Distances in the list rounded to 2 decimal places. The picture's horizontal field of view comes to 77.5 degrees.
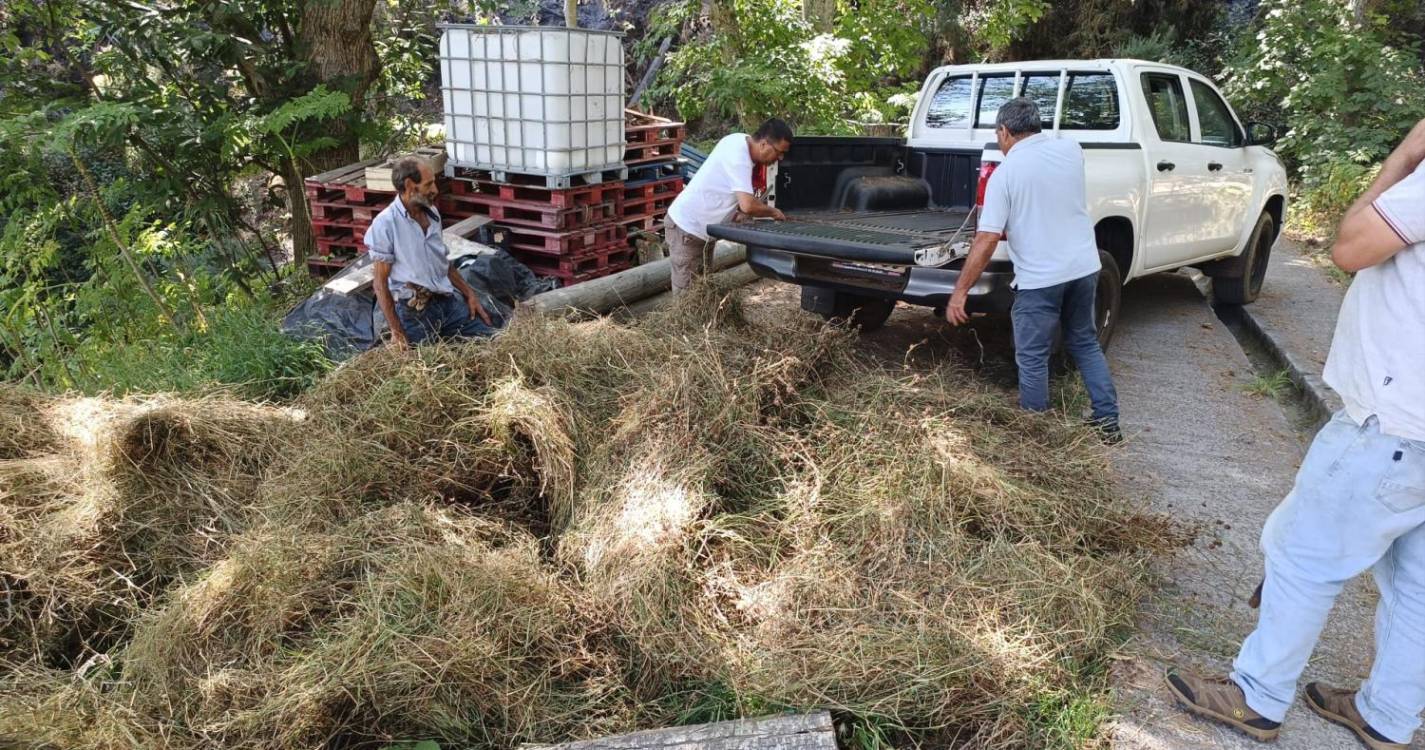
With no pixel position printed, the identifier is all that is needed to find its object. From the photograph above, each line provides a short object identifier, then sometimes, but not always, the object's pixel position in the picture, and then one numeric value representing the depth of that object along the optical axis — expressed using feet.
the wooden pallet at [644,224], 25.29
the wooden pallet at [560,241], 22.49
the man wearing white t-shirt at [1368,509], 7.64
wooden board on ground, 8.41
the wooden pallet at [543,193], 22.47
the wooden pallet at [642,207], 25.50
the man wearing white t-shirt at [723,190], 18.66
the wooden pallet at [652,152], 26.28
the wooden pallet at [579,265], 22.86
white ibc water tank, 21.33
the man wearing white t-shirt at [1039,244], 14.67
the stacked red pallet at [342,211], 23.26
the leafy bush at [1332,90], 37.93
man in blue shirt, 15.92
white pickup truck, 17.31
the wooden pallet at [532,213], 22.31
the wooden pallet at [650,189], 25.54
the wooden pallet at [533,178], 22.11
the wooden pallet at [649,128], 26.30
